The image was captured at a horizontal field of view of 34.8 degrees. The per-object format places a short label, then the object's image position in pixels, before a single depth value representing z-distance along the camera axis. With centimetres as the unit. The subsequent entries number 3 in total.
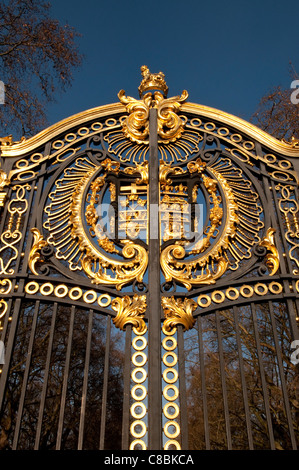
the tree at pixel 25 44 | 552
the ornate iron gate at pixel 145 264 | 368
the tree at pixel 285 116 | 609
